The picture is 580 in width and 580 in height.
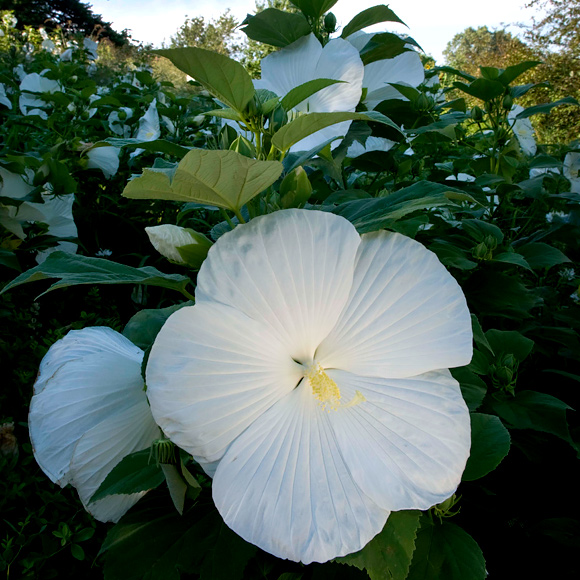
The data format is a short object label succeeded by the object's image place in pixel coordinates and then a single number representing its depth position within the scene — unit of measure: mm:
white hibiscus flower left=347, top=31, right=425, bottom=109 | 1069
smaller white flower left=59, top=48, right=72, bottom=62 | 3947
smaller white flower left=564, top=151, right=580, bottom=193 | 2209
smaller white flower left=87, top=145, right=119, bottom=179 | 1894
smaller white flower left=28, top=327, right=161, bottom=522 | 652
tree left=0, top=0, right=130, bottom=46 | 15172
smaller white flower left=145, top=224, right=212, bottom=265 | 580
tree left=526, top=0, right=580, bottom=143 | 10000
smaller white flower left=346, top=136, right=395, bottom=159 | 1236
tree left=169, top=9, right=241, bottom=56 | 20762
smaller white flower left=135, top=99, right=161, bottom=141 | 2164
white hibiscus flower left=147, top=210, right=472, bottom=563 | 510
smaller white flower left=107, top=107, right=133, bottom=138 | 2381
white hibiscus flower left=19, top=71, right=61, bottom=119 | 2605
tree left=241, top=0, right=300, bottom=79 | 10585
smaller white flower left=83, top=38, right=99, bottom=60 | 5297
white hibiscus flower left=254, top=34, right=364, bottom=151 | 828
